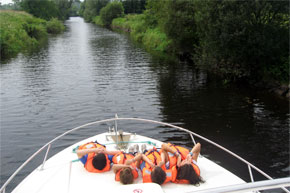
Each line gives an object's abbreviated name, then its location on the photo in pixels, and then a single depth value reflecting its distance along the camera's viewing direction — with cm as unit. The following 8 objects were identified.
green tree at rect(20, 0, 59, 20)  7212
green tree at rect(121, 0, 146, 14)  7781
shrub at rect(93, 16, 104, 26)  7864
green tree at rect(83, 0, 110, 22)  9525
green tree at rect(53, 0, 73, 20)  10956
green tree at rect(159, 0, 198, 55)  2530
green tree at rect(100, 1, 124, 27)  7381
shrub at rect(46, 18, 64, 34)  5375
